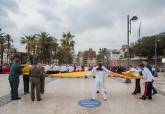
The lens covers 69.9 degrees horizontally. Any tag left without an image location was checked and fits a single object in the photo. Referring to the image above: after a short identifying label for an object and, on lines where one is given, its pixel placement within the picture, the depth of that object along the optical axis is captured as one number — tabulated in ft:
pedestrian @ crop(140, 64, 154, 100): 17.26
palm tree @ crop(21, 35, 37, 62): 105.32
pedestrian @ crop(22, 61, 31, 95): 19.94
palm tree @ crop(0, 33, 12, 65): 93.38
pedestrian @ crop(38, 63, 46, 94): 17.76
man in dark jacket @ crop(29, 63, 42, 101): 16.76
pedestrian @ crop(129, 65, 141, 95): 20.44
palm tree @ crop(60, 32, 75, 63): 104.61
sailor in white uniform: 17.05
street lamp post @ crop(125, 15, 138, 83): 36.61
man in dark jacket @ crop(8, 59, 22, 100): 17.20
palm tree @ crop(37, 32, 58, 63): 106.79
